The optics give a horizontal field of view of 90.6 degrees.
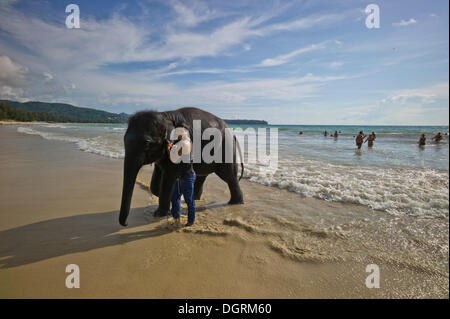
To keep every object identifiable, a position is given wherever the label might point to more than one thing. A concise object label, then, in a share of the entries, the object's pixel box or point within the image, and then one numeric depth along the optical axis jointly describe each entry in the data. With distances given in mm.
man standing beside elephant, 3303
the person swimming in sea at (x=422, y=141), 17956
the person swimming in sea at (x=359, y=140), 15862
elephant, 3029
